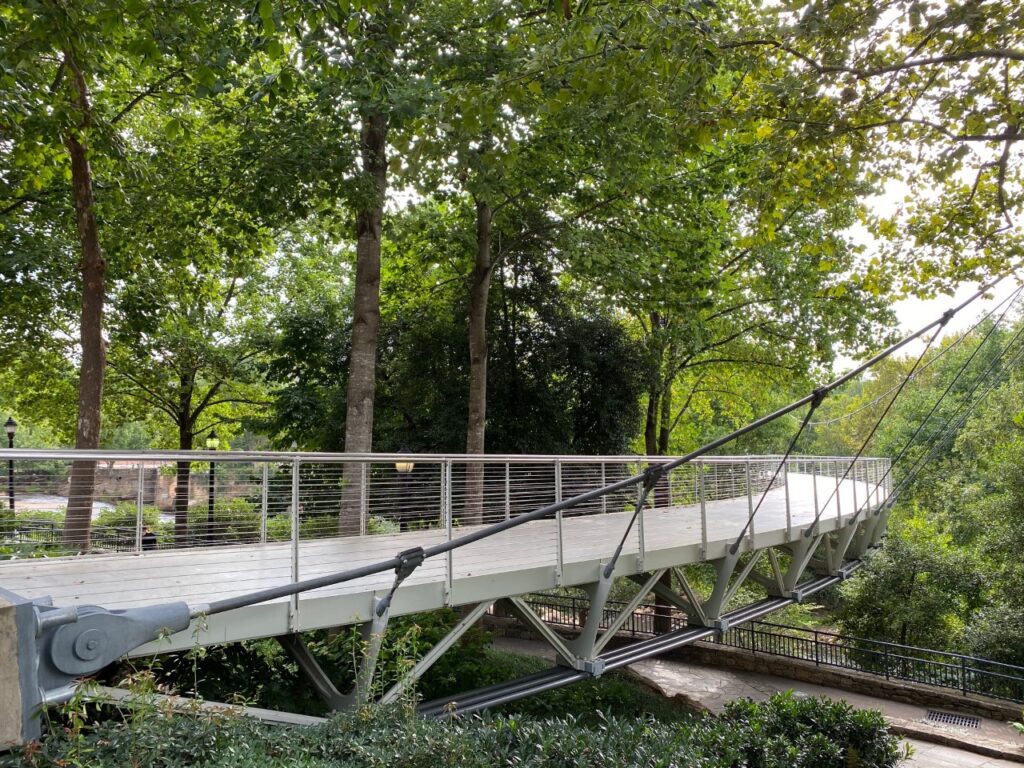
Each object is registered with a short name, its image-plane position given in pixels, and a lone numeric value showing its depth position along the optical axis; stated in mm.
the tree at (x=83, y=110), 6523
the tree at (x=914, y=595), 17938
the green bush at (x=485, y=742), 3123
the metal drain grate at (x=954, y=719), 13961
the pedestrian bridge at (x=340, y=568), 2848
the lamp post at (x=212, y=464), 5998
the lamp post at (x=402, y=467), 14208
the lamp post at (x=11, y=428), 19088
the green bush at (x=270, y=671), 6387
